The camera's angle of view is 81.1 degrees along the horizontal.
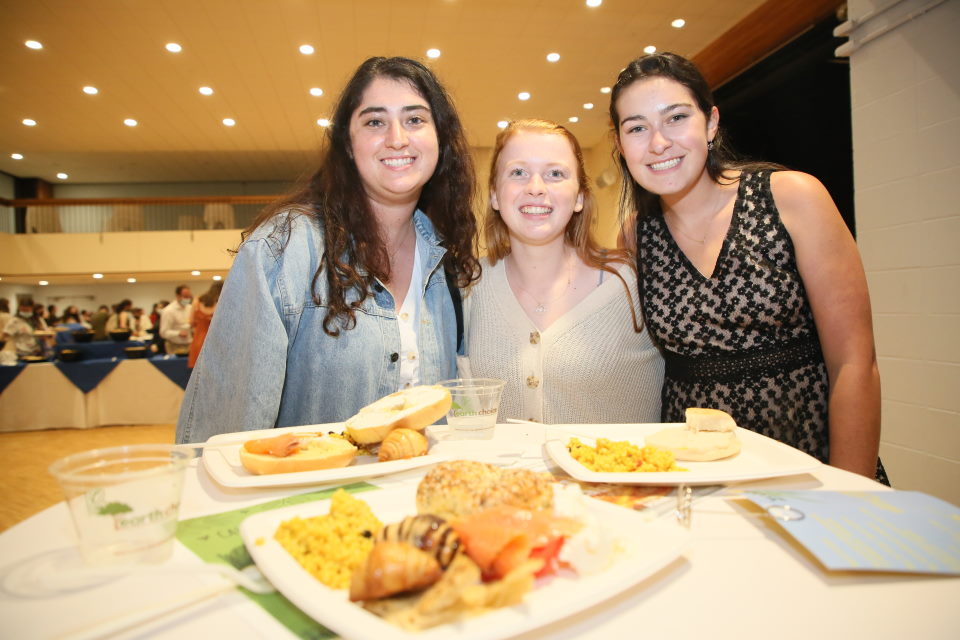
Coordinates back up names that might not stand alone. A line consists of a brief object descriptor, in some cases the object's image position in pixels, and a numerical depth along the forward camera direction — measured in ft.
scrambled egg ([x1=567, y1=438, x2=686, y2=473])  3.66
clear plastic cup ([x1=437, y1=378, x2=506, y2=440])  4.44
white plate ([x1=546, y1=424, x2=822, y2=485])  3.37
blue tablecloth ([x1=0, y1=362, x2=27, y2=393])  26.58
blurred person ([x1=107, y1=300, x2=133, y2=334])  39.59
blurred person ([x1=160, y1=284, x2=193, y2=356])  31.30
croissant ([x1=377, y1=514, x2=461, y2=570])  2.18
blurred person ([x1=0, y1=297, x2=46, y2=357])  28.86
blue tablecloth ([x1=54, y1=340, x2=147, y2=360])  27.53
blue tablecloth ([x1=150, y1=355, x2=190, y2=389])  27.40
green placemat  2.06
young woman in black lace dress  6.18
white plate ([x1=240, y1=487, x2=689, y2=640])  1.88
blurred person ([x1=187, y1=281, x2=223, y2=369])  23.38
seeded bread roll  2.69
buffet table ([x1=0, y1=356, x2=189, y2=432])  26.78
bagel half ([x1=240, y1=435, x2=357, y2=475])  3.57
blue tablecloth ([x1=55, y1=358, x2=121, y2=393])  26.81
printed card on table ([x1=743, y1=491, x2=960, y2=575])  2.27
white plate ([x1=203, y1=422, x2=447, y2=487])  3.40
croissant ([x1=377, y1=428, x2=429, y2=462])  3.83
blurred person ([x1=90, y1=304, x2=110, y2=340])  38.73
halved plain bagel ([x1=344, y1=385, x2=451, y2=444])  4.06
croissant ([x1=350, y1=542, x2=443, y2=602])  2.03
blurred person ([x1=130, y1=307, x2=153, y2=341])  39.66
